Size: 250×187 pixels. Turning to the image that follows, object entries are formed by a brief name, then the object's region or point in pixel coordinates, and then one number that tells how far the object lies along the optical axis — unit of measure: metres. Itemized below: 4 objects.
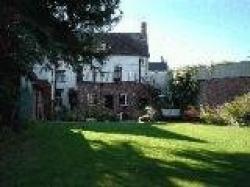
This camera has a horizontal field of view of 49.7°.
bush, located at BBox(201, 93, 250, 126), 18.79
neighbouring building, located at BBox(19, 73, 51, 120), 14.15
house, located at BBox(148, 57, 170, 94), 26.30
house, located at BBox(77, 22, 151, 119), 25.47
